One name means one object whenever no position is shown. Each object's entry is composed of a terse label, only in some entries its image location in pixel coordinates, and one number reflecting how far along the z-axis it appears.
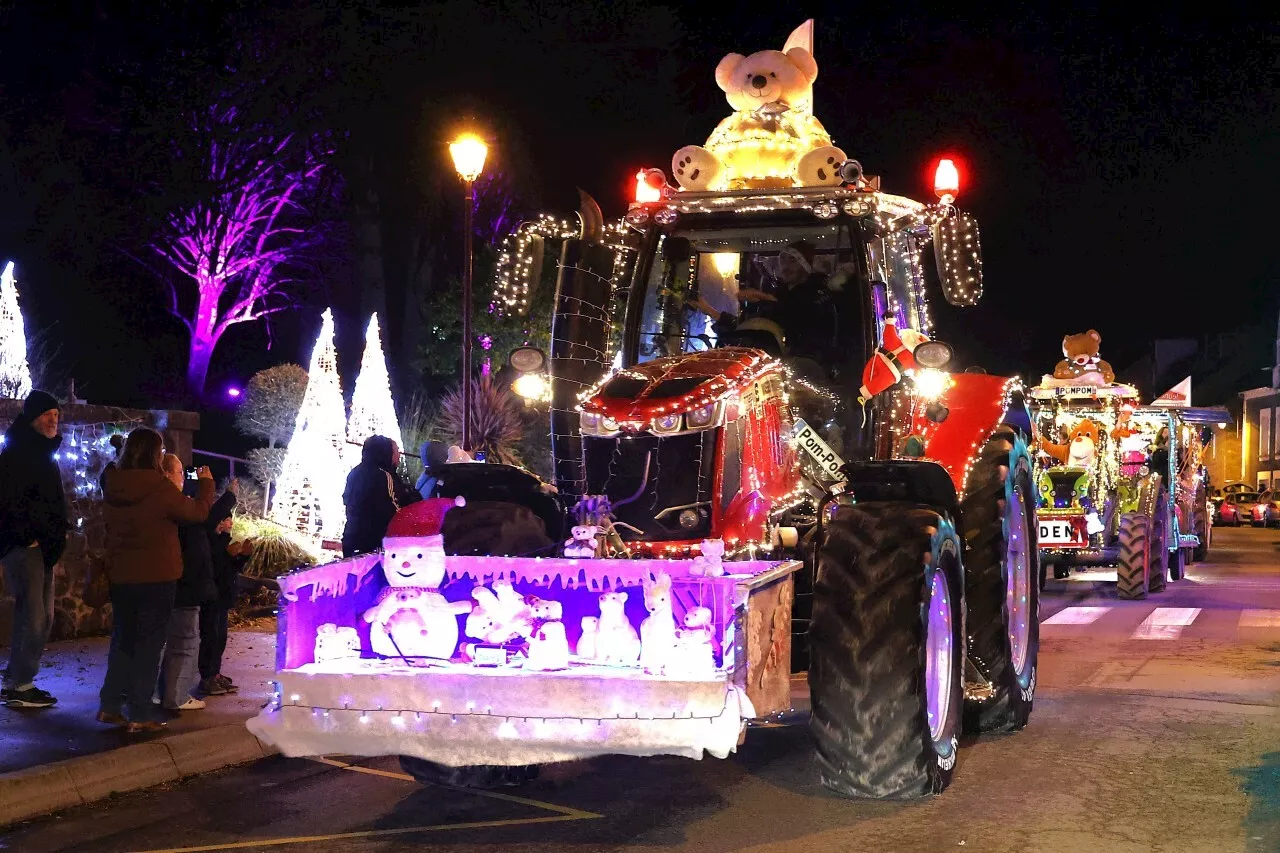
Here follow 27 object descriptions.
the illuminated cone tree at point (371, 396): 20.81
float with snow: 5.84
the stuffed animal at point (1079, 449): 20.70
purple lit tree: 30.94
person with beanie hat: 9.11
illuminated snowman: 6.43
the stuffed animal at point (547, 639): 6.30
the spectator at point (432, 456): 9.65
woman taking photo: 8.41
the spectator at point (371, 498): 9.85
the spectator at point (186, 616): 9.14
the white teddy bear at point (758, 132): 8.73
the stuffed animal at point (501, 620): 6.47
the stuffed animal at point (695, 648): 6.02
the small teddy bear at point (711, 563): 6.18
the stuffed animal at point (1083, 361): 22.48
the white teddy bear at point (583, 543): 6.84
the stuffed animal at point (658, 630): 6.09
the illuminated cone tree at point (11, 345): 16.27
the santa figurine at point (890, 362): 8.03
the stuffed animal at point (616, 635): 6.35
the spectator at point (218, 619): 9.87
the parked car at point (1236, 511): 52.53
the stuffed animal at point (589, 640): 6.41
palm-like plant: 23.61
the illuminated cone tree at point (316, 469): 18.30
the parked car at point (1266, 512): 50.09
